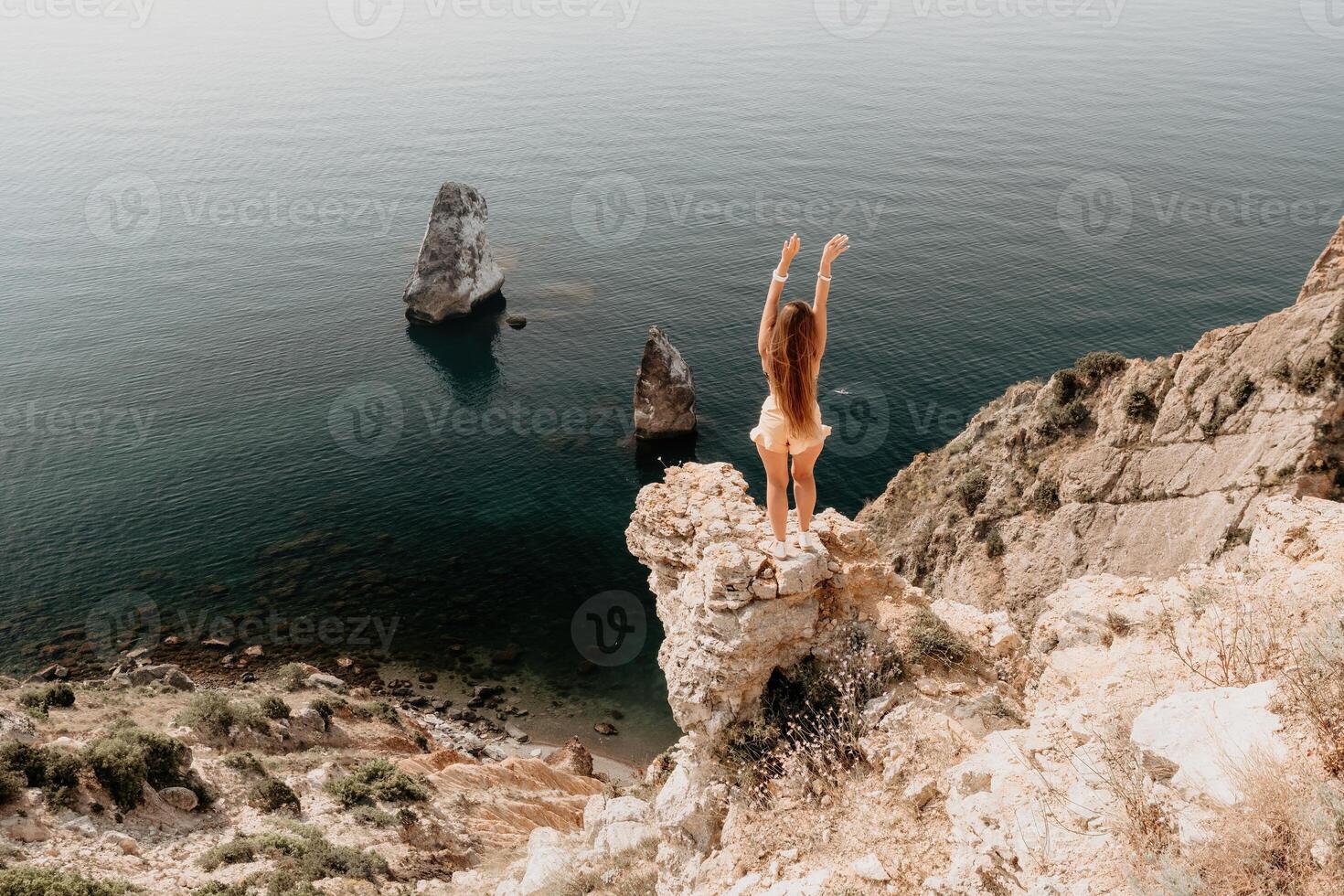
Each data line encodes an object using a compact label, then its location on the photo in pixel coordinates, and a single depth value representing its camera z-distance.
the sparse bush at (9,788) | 19.36
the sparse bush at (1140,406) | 30.09
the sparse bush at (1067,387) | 33.56
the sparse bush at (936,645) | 11.12
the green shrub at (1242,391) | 26.62
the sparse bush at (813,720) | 10.12
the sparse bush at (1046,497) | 31.72
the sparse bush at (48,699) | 26.53
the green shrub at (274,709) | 28.81
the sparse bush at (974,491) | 35.38
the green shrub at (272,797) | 22.62
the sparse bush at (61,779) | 20.05
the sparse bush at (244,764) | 24.16
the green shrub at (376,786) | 23.92
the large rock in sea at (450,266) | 78.00
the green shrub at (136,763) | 20.91
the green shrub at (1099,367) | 33.38
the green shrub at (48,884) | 15.68
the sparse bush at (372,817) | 22.61
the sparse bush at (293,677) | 35.72
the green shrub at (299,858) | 18.72
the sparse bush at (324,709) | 30.54
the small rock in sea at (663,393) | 57.88
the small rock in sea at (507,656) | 41.78
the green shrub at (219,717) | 26.48
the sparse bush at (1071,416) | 32.97
